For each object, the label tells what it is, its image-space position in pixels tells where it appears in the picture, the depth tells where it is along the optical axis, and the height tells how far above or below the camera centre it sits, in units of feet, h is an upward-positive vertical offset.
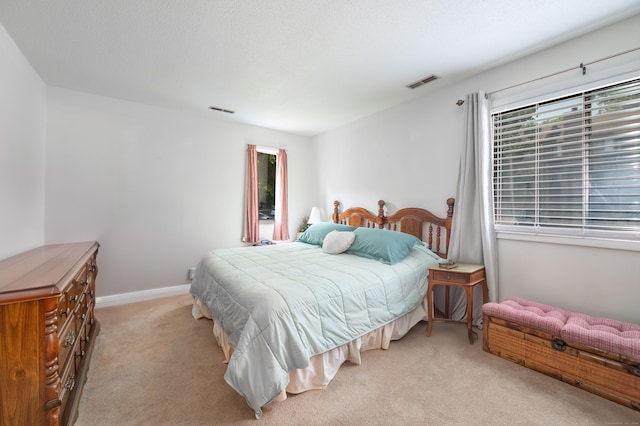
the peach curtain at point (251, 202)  14.05 +0.54
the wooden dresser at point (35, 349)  3.90 -2.05
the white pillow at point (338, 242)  10.36 -1.12
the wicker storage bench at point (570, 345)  5.23 -2.90
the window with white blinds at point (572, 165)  6.49 +1.29
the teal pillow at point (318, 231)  12.01 -0.87
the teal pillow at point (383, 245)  9.02 -1.12
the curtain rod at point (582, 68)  6.42 +3.78
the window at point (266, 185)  15.20 +1.52
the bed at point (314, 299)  5.31 -2.14
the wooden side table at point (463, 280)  7.77 -1.97
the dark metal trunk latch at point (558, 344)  5.97 -2.90
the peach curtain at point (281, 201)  15.34 +0.64
